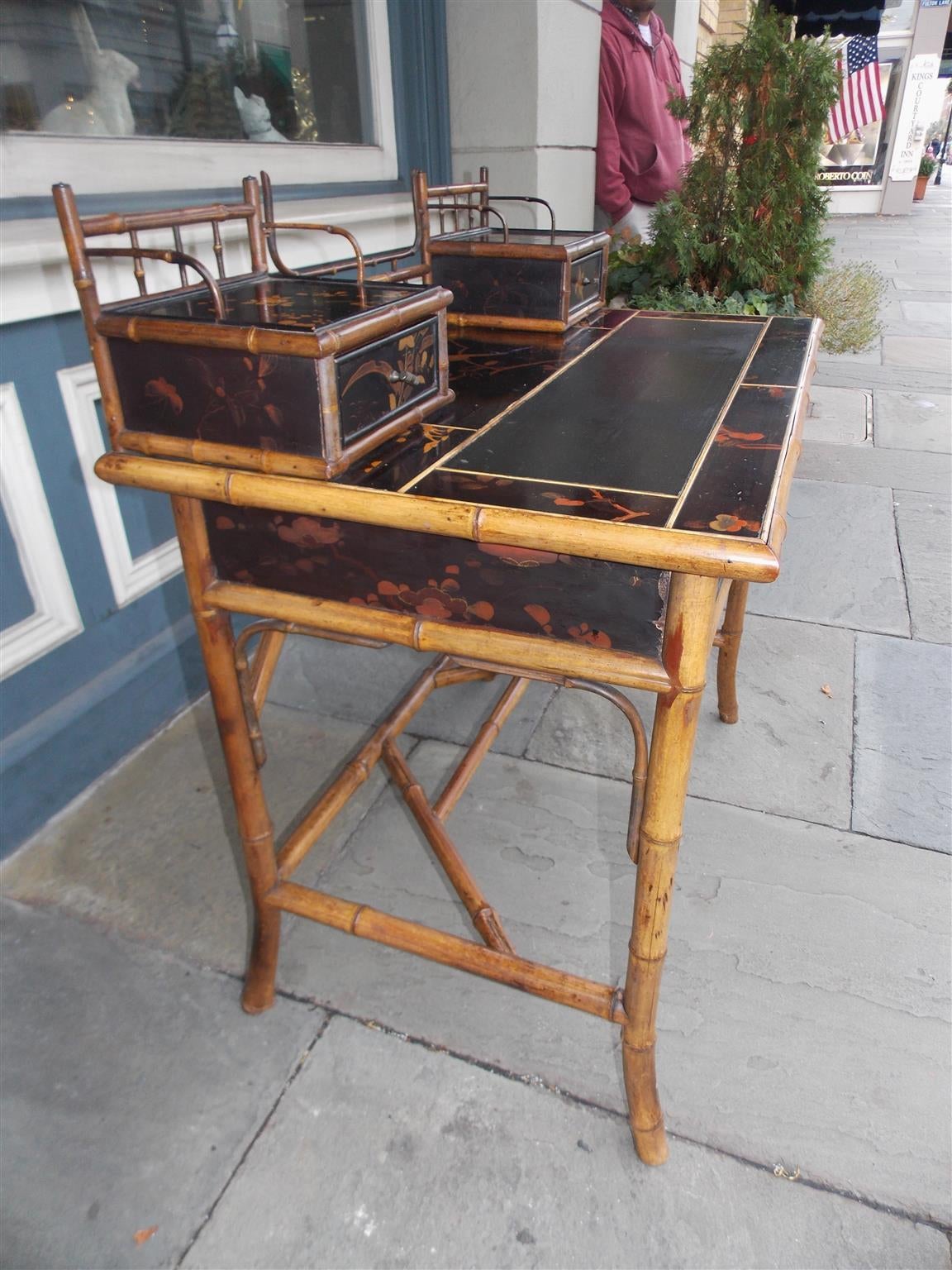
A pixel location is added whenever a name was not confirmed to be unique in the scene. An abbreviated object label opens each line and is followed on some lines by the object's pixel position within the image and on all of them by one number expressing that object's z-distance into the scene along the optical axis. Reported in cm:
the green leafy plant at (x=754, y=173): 372
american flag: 1284
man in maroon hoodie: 445
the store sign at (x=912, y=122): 1284
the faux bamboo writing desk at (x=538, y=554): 92
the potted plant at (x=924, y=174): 1462
